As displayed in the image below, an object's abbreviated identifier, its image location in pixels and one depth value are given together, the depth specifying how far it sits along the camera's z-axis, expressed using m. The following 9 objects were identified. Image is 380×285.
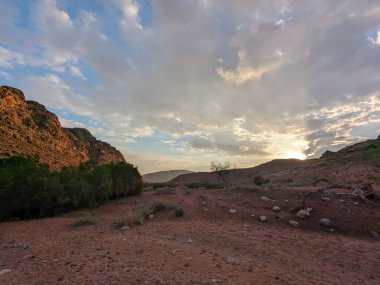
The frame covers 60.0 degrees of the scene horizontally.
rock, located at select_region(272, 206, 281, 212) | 13.23
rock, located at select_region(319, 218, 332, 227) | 11.52
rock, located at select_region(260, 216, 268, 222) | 12.14
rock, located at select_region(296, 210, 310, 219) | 12.24
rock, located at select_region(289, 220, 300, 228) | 11.57
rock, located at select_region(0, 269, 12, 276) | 6.03
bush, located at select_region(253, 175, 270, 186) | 22.64
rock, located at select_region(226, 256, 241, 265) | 6.83
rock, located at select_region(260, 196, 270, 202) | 14.74
